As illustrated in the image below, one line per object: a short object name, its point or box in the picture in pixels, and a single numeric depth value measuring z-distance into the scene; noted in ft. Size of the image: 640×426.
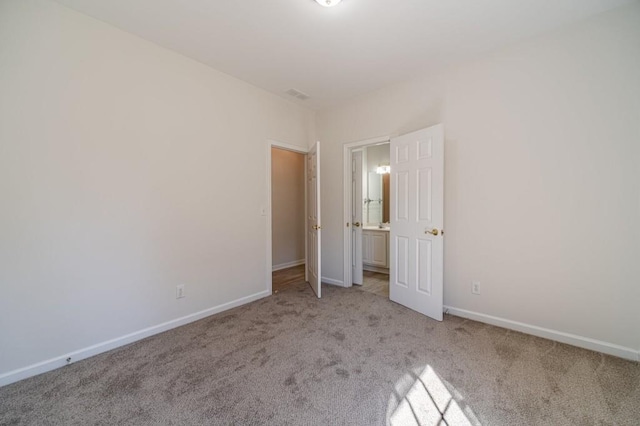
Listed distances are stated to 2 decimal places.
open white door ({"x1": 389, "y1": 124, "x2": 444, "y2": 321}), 9.41
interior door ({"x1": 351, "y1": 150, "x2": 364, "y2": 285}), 13.70
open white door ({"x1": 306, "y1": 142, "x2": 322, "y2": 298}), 11.76
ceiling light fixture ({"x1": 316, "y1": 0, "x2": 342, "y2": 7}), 6.57
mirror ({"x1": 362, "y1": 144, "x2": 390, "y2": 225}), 17.88
